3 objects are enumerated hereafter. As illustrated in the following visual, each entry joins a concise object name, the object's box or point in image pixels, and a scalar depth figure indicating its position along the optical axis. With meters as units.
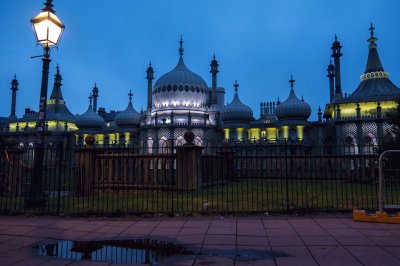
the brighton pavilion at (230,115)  32.56
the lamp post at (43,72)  8.70
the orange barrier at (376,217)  6.61
